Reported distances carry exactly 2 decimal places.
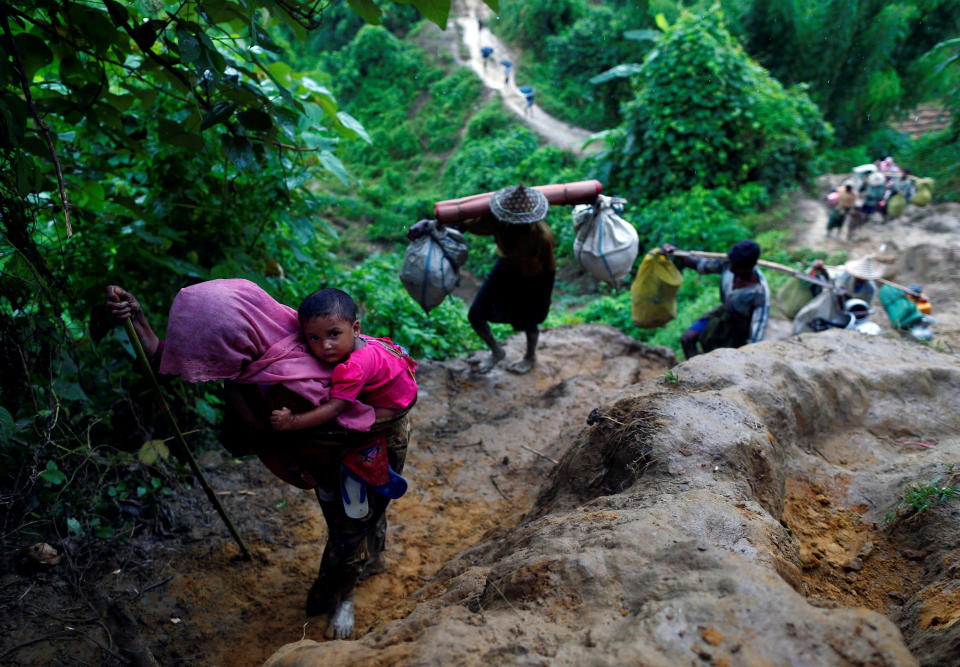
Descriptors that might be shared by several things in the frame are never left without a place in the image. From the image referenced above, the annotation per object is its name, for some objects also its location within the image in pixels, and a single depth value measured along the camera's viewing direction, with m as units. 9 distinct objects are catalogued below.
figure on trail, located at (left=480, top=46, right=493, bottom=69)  18.91
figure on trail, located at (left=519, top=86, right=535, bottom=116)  16.52
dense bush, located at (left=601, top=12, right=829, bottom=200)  10.62
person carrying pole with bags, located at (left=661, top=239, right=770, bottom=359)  4.42
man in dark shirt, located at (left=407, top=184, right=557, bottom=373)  4.11
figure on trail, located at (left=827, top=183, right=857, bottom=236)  9.98
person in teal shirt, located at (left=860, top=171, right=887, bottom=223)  10.48
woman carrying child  1.80
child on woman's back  1.93
